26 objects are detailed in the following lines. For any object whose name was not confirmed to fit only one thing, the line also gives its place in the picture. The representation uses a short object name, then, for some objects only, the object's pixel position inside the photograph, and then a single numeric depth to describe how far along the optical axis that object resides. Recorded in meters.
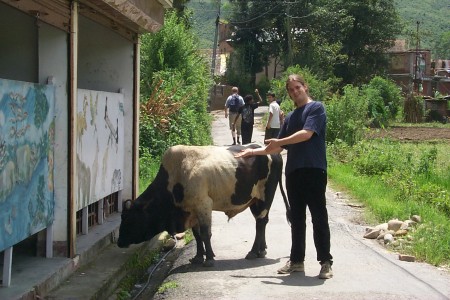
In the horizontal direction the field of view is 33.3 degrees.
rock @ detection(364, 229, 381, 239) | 11.26
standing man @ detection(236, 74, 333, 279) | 7.79
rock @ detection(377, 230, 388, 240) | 11.09
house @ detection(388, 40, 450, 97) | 57.43
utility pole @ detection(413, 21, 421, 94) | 56.16
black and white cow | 9.12
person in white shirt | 18.55
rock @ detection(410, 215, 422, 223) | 11.90
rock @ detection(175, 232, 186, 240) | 11.70
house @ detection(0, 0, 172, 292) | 7.36
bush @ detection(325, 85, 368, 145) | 23.41
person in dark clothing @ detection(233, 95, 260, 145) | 20.52
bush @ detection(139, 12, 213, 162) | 18.67
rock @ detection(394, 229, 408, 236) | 11.05
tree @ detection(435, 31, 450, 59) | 112.34
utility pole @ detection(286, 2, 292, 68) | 51.16
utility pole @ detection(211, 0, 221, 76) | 43.88
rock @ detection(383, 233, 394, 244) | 10.70
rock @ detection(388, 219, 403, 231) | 11.28
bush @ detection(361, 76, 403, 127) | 37.59
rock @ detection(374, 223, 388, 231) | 11.41
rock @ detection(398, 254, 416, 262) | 9.41
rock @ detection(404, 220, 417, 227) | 11.52
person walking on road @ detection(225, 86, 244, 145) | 22.55
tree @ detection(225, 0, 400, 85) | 52.00
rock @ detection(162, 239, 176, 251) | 11.30
